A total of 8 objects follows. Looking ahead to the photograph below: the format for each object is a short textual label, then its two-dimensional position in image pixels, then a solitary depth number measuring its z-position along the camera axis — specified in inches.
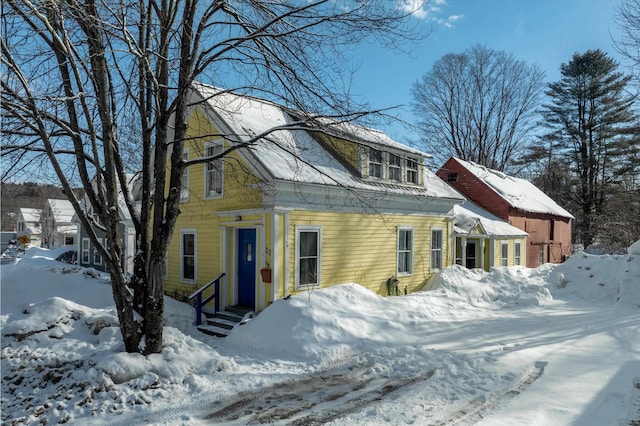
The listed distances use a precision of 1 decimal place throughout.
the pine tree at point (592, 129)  1337.4
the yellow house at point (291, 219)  419.8
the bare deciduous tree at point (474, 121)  1472.7
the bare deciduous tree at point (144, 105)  256.1
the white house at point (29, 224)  2684.5
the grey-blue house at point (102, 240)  810.2
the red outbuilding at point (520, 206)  931.3
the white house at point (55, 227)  1943.9
